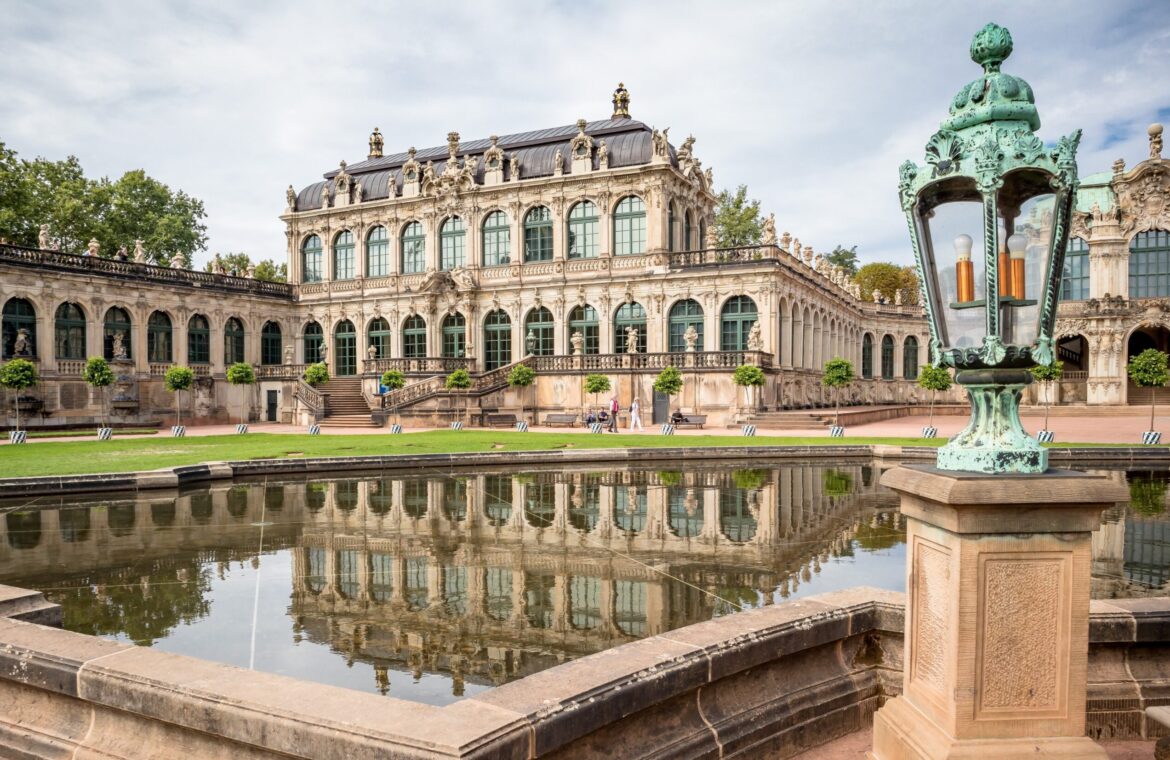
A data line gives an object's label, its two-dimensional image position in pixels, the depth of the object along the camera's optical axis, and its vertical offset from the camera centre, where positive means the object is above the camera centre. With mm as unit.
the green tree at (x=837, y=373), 38438 -594
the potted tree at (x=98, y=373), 33281 -290
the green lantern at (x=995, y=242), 3725 +629
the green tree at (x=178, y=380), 35469 -663
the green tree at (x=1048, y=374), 32159 -637
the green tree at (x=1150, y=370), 30969 -451
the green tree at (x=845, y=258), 78312 +10784
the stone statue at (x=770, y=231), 36719 +6386
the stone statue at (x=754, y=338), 33406 +1064
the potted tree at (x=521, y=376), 35750 -592
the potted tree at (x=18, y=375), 30344 -319
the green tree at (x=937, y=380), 34938 -927
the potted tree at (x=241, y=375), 38781 -488
